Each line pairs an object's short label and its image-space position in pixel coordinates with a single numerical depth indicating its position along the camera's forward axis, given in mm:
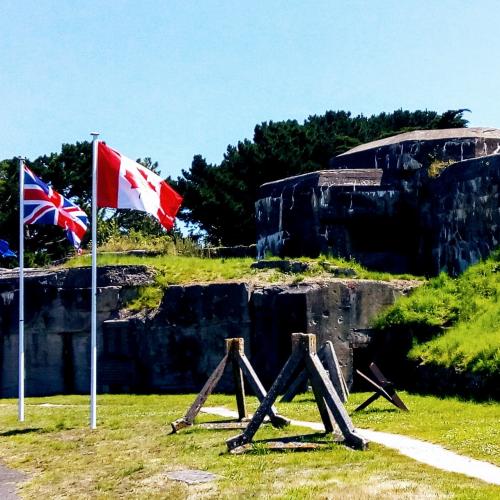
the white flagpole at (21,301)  17344
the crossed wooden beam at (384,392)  15179
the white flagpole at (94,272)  15609
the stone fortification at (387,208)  23906
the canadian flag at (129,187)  15961
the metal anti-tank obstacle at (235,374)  14453
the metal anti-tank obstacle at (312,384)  11781
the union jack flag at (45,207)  18156
